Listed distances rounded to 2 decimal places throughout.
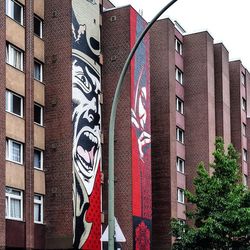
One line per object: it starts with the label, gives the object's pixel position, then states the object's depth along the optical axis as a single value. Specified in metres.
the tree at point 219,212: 31.25
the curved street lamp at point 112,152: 15.88
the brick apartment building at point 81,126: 31.98
